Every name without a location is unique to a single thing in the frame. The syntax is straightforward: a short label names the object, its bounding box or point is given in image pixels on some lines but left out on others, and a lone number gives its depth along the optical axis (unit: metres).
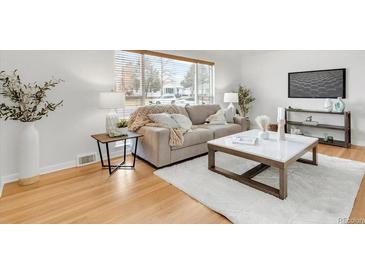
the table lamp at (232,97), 5.15
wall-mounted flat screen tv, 4.18
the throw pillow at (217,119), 4.24
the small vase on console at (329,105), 4.23
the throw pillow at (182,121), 3.31
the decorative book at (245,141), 2.63
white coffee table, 2.11
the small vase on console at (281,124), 2.81
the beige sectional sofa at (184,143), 2.94
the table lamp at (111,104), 2.94
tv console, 3.97
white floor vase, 2.49
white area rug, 1.82
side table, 2.82
